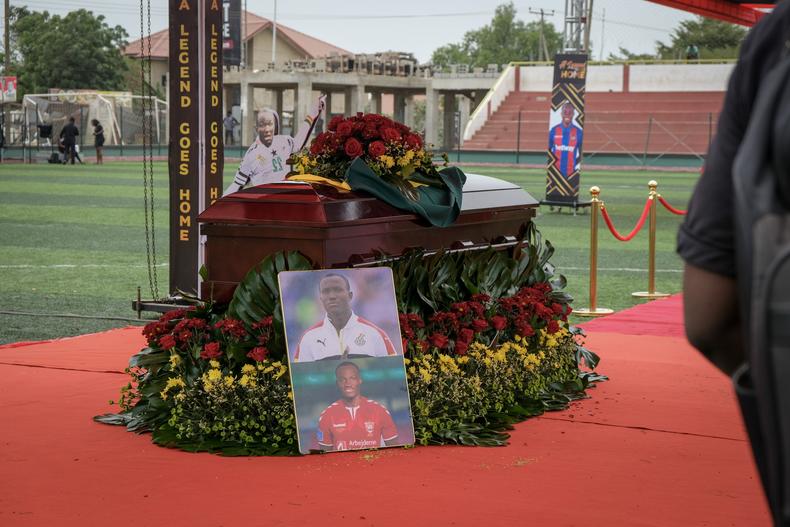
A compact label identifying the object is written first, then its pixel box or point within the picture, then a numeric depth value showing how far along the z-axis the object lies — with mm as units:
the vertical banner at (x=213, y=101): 8734
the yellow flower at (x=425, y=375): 5489
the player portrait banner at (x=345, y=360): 5227
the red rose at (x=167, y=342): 5359
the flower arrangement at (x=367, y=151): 5906
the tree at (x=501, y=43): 116375
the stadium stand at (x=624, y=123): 52844
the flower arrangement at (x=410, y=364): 5238
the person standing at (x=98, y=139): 41000
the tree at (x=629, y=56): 84606
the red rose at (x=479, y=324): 5898
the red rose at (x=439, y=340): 5645
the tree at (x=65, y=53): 74000
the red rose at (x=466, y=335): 5812
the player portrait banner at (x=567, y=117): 20625
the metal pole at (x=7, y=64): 47562
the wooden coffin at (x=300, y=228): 5473
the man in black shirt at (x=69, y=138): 38125
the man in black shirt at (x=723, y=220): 1509
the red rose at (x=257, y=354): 5258
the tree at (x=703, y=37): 79375
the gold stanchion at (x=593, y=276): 10289
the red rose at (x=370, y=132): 6000
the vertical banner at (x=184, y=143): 8695
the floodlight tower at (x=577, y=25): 20578
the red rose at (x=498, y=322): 6043
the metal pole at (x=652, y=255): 11266
